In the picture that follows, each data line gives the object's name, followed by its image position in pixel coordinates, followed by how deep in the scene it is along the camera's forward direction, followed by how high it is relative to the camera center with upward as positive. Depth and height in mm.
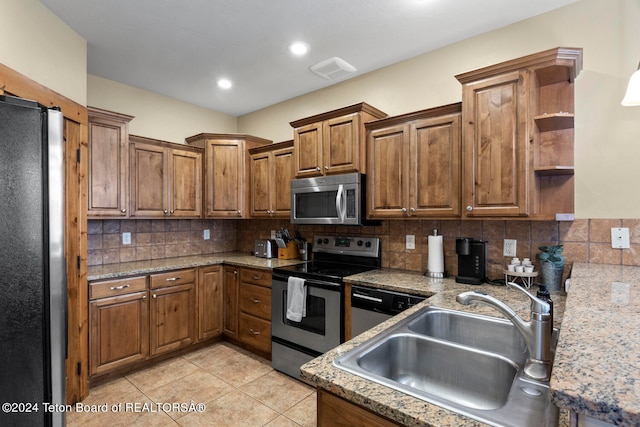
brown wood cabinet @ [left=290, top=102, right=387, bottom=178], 2684 +639
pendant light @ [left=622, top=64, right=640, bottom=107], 1467 +563
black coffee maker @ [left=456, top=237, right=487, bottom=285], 2227 -338
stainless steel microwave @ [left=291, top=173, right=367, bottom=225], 2676 +110
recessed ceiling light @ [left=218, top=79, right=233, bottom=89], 3240 +1338
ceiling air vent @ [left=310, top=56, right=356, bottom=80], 2788 +1318
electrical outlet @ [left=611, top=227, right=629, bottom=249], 1890 -158
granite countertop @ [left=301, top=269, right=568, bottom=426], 748 -482
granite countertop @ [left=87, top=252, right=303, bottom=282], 2666 -516
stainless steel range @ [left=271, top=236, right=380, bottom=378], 2473 -767
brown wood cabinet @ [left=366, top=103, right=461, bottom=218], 2262 +362
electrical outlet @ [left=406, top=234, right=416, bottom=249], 2734 -253
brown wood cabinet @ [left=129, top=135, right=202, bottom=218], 3123 +347
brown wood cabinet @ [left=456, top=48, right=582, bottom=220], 1911 +482
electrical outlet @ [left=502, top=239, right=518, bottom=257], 2266 -255
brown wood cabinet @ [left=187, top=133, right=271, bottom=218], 3631 +440
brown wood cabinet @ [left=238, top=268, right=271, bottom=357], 2982 -949
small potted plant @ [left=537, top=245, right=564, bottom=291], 1961 -348
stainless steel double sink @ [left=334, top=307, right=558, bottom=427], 961 -553
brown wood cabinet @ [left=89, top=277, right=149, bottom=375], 2518 -934
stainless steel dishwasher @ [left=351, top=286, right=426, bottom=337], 2107 -646
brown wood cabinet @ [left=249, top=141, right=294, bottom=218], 3371 +359
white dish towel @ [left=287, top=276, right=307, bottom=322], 2621 -738
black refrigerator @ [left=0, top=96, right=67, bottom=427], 935 -162
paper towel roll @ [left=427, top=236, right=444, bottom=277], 2457 -351
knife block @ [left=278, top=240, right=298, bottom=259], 3510 -443
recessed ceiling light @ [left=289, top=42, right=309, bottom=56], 2535 +1340
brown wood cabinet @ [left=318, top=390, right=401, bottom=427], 846 -566
